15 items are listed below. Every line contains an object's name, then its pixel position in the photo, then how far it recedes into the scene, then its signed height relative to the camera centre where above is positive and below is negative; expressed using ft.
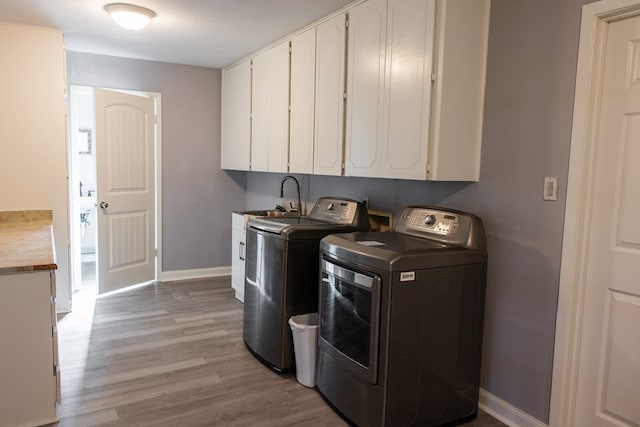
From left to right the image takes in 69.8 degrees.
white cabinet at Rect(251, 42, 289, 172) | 12.69 +1.77
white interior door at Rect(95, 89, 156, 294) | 14.83 -0.76
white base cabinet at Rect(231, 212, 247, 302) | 14.47 -2.67
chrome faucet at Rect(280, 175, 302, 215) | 14.47 -0.48
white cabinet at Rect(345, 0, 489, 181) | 7.88 +1.61
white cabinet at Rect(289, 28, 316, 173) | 11.34 +1.80
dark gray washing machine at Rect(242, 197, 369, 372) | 9.41 -2.17
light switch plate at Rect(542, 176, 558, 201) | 7.15 -0.14
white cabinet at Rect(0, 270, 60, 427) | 7.22 -2.96
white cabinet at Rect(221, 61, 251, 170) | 15.23 +1.86
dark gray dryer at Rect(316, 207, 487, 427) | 7.04 -2.40
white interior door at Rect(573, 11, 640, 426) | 6.46 -1.05
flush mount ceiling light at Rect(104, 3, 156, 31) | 10.34 +3.47
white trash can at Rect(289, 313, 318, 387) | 9.03 -3.51
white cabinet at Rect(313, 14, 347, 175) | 10.23 +1.77
